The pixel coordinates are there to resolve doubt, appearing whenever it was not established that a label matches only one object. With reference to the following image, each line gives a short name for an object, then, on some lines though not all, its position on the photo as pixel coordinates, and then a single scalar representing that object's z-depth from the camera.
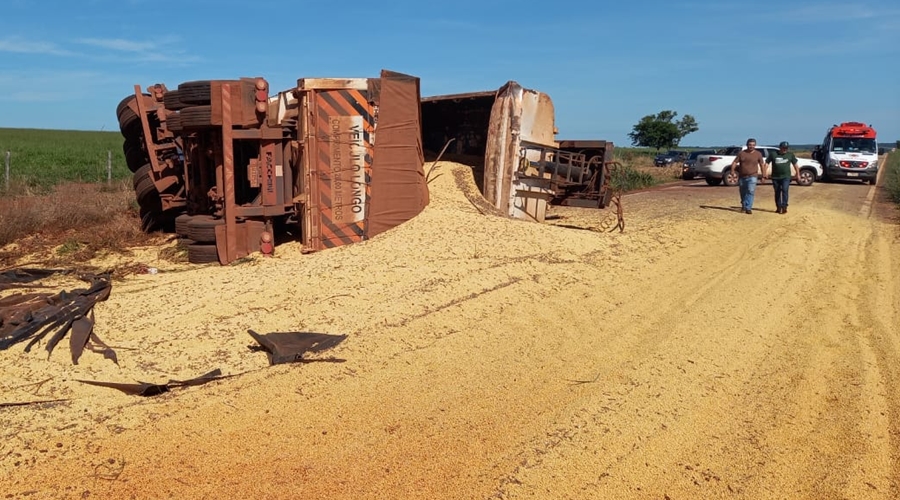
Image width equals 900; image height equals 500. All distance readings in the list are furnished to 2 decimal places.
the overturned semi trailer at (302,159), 8.26
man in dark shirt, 12.64
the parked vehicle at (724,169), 22.64
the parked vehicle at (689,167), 27.24
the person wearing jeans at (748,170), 12.30
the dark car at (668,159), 43.13
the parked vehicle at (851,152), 23.58
